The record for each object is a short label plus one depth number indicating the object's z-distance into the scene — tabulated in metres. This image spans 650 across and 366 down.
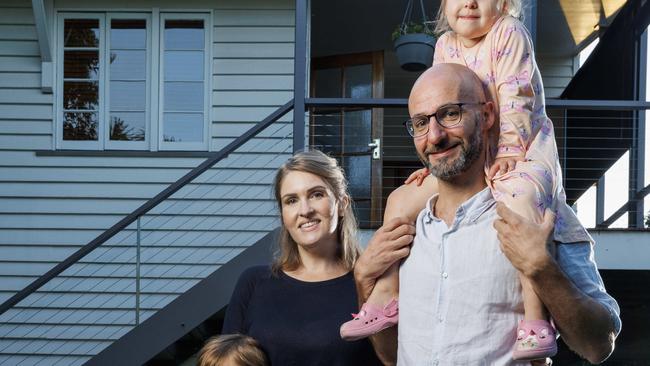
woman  2.82
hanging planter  8.03
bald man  1.92
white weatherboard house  8.00
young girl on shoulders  1.98
